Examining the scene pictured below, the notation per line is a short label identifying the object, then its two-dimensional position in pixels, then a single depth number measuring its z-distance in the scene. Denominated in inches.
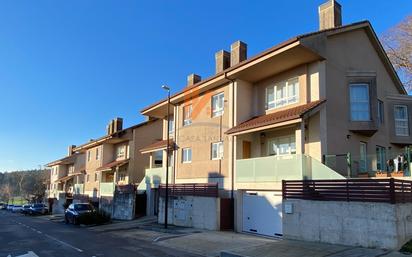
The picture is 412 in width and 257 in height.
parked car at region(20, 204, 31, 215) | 2055.9
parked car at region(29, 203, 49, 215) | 1968.5
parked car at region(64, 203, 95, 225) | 1143.0
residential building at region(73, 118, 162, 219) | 1251.8
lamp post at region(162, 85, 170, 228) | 905.3
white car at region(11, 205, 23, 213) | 2528.1
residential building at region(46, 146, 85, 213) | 2100.1
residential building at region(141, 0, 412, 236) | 704.4
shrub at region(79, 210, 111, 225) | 1098.7
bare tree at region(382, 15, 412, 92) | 1239.5
